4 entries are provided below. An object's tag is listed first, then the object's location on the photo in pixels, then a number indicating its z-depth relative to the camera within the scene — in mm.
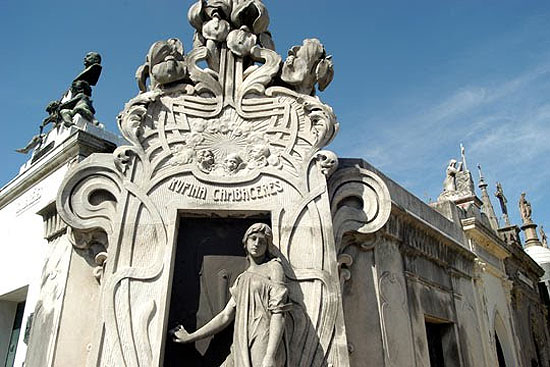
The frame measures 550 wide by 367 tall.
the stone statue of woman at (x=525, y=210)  26359
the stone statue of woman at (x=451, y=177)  11312
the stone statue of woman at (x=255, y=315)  4418
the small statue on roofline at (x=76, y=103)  8203
